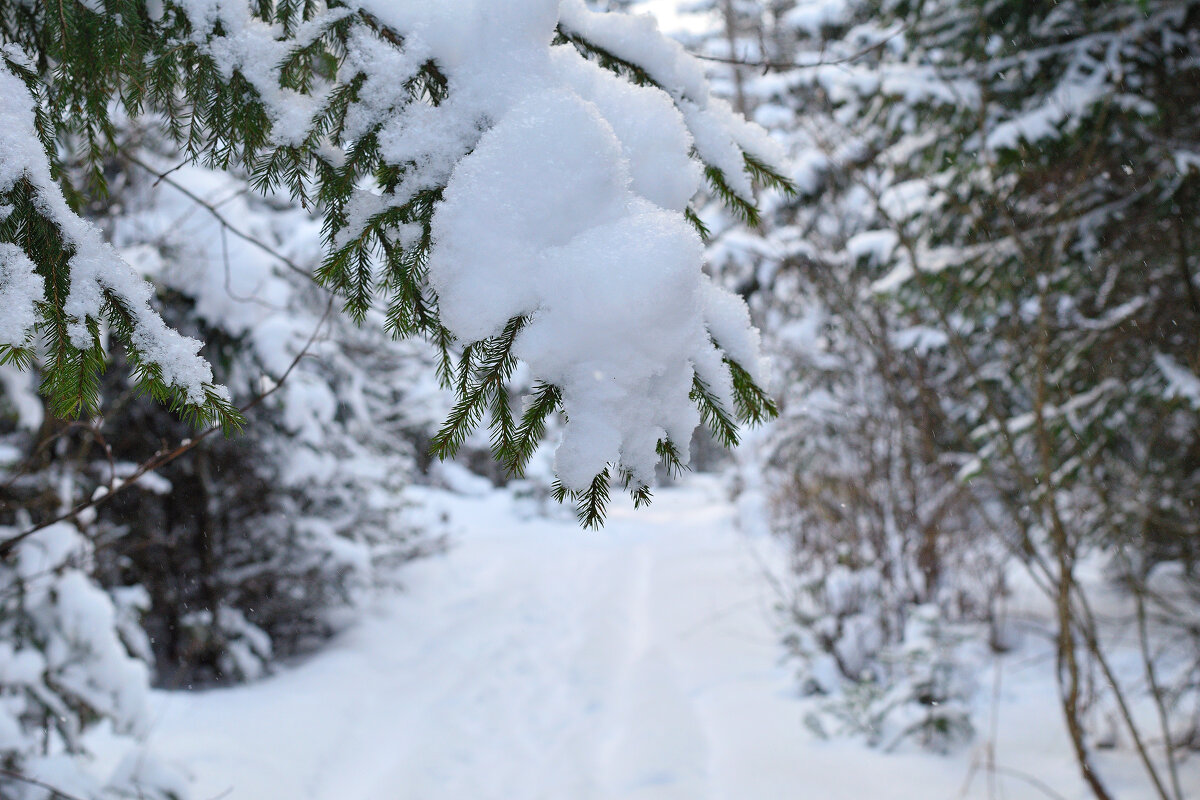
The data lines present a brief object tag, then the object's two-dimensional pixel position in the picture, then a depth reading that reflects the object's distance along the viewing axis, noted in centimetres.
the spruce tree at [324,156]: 96
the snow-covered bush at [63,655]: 269
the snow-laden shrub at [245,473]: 407
